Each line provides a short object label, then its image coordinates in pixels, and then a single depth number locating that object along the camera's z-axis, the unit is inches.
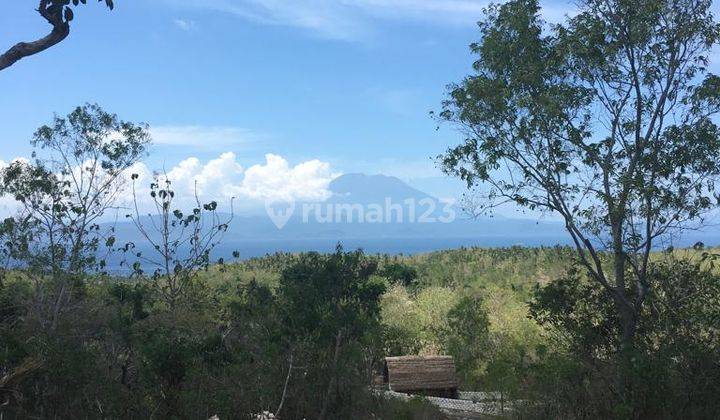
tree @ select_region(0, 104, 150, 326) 601.6
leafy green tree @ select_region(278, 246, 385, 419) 283.4
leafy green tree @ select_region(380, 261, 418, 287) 1059.4
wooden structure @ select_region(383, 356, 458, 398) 513.0
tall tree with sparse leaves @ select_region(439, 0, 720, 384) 344.2
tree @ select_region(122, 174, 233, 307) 593.6
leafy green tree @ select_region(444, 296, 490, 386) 608.0
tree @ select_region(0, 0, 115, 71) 234.7
